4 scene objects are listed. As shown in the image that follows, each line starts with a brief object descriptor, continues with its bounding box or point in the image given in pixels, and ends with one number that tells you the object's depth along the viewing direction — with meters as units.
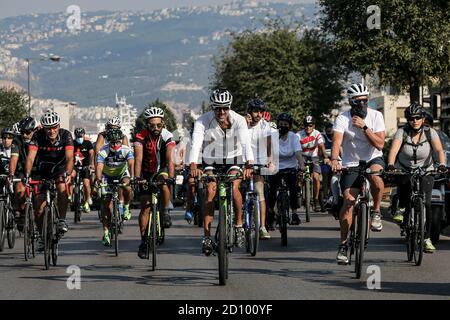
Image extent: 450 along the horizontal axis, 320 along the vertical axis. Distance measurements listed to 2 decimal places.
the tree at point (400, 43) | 50.19
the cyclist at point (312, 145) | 25.73
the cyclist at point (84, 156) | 26.94
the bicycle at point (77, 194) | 26.22
